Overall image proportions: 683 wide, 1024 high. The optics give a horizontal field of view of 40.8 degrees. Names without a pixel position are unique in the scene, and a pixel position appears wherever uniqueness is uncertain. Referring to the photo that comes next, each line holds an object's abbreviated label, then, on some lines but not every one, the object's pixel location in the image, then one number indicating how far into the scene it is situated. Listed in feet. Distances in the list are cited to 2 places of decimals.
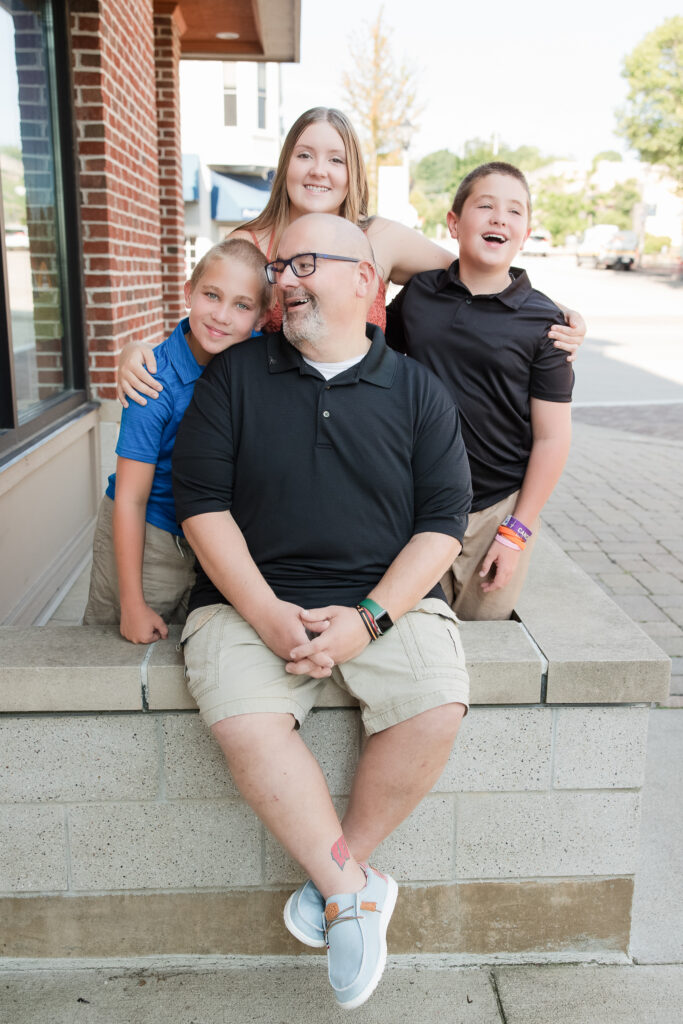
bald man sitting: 6.64
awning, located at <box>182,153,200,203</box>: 57.00
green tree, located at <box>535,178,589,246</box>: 266.16
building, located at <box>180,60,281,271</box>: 80.02
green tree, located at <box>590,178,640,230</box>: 244.83
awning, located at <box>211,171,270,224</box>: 74.38
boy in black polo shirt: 8.52
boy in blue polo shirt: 7.66
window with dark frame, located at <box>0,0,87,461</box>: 13.91
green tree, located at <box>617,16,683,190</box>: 129.08
